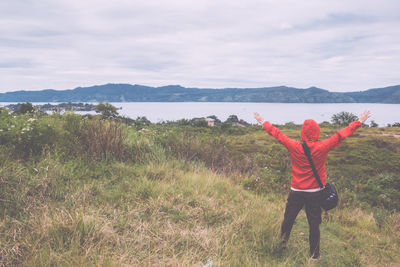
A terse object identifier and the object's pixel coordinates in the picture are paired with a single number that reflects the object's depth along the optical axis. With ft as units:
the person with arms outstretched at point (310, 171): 11.81
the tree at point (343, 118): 145.38
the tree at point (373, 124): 159.24
